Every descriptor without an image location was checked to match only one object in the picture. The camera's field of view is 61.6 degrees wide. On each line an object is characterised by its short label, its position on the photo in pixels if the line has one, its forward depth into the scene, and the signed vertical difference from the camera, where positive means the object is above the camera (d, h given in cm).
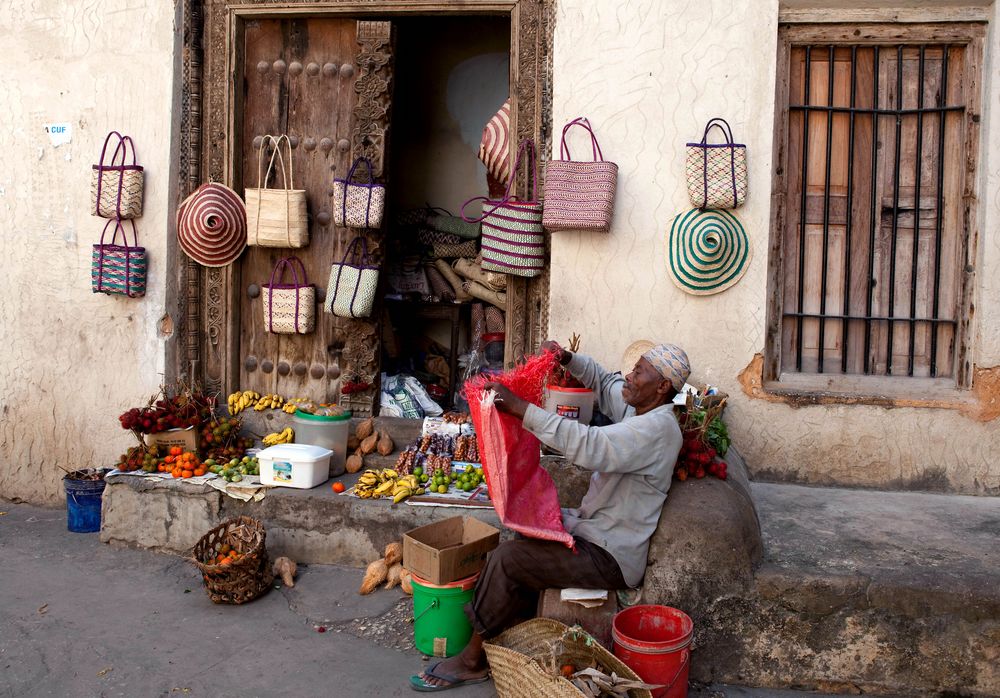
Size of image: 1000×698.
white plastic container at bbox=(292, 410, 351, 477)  522 -79
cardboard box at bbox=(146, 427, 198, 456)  532 -86
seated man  344 -94
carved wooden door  565 +102
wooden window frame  491 +57
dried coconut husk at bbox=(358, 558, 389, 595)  441 -142
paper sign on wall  569 +114
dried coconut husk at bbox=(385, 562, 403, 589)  445 -142
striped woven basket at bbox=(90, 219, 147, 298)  553 +22
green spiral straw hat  491 +38
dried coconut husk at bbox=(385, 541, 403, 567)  449 -132
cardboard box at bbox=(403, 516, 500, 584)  375 -111
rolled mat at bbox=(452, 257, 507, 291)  649 +32
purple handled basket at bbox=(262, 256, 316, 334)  557 -1
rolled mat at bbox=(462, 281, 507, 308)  628 +14
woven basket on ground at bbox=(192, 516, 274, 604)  425 -133
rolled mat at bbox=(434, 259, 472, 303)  674 +27
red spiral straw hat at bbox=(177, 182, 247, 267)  546 +52
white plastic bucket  433 -46
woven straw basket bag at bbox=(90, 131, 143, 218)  549 +73
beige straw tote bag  546 +58
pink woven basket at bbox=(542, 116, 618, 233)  486 +69
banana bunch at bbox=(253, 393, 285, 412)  572 -67
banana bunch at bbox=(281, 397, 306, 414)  566 -68
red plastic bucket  315 -127
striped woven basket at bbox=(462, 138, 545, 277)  513 +46
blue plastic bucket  537 -129
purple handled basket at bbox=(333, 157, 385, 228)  536 +67
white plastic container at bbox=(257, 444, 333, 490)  488 -94
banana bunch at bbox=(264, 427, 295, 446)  543 -86
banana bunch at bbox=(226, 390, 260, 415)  572 -66
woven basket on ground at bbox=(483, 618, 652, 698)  296 -130
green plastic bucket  374 -137
